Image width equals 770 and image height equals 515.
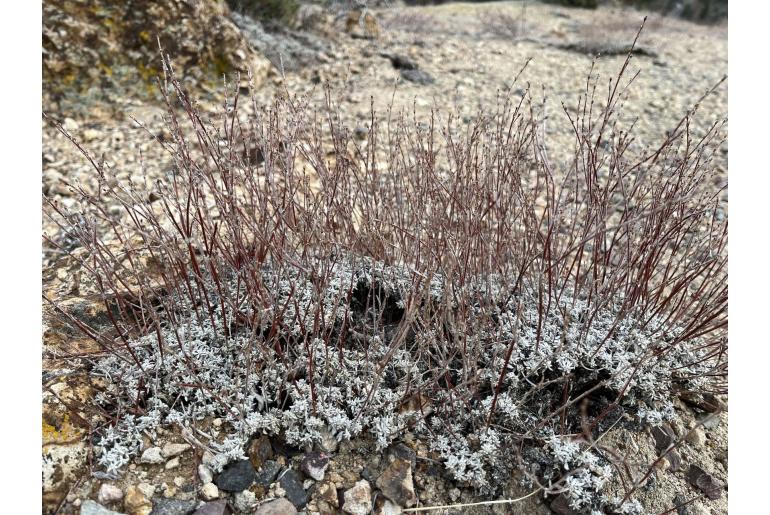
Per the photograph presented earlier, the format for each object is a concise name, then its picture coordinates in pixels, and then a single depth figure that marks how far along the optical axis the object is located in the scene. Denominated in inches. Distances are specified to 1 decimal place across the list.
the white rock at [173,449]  18.1
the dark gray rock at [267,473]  18.0
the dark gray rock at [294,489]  17.8
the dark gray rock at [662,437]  20.1
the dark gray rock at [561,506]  18.2
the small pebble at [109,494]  16.9
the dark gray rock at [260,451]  18.3
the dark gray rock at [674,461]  19.8
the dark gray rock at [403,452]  18.8
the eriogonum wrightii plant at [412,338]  18.5
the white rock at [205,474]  17.7
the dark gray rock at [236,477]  17.7
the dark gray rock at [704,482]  19.3
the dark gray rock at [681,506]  18.8
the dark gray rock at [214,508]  16.9
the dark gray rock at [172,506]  16.9
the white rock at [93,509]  16.6
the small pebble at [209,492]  17.4
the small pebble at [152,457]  17.9
